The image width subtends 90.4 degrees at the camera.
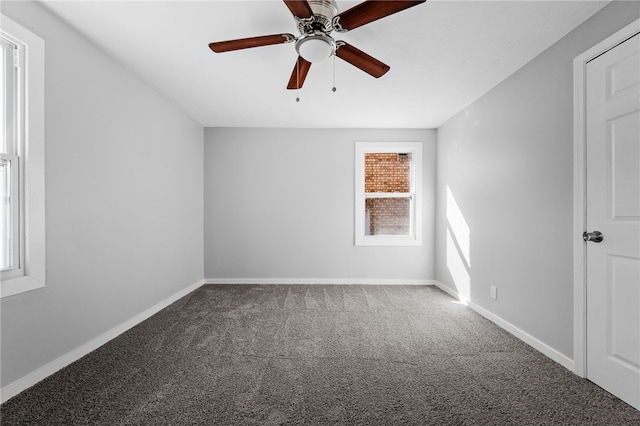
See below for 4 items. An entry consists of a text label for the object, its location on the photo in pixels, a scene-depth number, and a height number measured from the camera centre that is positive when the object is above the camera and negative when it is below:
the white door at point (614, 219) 1.80 -0.05
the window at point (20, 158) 1.89 +0.33
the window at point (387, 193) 4.82 +0.29
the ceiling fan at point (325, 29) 1.65 +1.06
